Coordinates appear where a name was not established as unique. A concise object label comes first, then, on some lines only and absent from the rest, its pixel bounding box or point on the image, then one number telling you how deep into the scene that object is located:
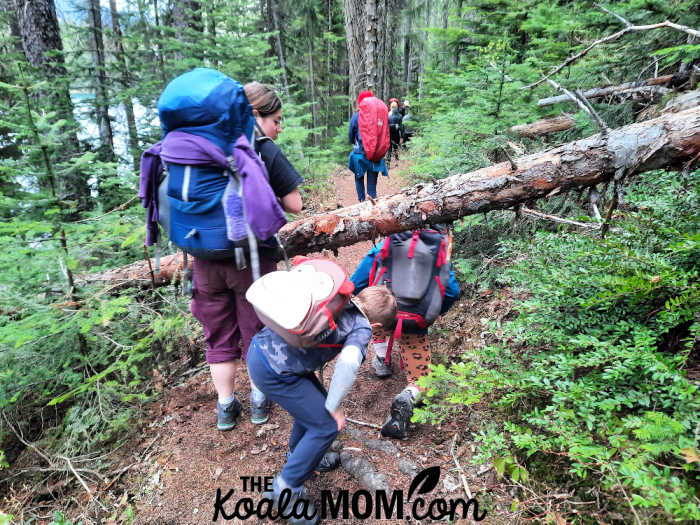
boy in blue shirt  2.18
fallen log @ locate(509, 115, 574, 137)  5.33
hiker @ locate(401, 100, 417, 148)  14.04
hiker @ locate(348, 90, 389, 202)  6.26
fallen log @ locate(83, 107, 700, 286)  2.74
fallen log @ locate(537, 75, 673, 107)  4.24
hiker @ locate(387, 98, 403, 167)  11.83
